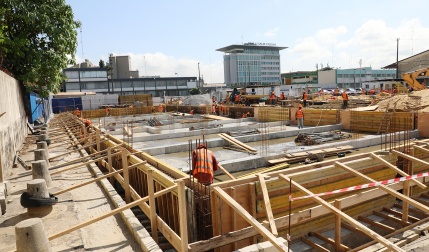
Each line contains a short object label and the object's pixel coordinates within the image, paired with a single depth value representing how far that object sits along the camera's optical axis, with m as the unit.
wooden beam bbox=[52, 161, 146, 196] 7.56
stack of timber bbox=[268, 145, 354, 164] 11.11
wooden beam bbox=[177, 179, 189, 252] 5.07
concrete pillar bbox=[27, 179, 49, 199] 6.87
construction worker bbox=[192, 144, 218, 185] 6.76
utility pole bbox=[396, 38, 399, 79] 56.69
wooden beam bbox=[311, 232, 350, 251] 7.22
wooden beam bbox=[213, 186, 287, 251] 4.06
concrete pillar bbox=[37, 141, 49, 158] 10.98
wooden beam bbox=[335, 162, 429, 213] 6.10
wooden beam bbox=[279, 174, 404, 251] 4.67
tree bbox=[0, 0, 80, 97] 16.23
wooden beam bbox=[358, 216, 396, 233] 7.95
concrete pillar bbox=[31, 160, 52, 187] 8.13
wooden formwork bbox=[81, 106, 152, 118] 32.97
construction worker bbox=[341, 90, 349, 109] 22.92
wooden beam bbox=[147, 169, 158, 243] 6.21
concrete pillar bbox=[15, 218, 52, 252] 4.31
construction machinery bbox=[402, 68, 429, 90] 28.62
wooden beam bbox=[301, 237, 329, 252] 7.24
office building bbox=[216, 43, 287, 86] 132.50
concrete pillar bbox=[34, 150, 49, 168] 9.79
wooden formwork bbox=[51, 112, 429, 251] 5.47
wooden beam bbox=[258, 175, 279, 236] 5.20
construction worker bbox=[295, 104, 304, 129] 18.09
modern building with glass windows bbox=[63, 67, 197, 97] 71.38
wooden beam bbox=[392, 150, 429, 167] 8.45
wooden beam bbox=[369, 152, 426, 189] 7.37
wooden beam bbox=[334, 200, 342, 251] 7.16
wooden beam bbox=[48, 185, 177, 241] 5.12
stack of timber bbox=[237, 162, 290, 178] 9.89
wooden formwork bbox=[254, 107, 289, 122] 21.62
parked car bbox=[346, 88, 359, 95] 47.00
